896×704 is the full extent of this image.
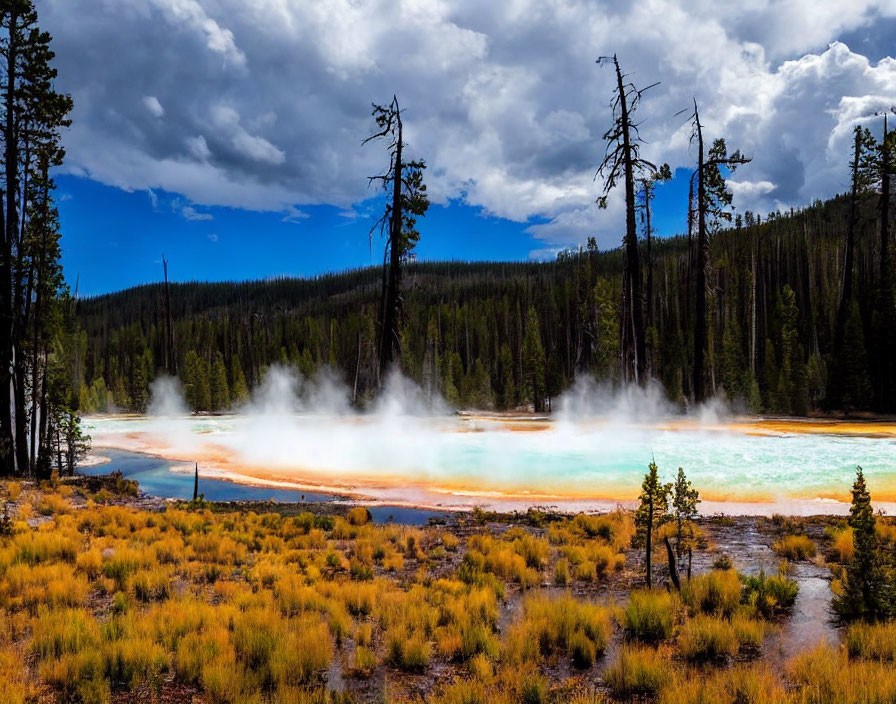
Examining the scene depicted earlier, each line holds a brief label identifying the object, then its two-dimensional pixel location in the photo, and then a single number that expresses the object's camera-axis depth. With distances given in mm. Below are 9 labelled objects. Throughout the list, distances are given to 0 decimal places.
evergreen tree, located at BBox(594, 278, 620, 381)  42144
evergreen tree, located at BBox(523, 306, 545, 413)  48438
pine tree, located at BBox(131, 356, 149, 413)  63281
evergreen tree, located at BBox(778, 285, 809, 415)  32812
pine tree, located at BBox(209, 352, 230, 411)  60469
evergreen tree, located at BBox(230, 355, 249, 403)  62488
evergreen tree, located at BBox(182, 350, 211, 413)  60281
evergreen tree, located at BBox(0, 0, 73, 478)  15047
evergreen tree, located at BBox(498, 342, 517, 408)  53562
